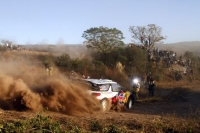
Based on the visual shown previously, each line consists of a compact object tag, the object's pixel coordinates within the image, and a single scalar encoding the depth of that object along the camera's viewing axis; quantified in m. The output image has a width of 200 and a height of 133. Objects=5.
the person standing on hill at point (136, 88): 17.77
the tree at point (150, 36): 42.56
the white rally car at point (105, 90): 12.29
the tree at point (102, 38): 44.03
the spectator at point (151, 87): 19.28
